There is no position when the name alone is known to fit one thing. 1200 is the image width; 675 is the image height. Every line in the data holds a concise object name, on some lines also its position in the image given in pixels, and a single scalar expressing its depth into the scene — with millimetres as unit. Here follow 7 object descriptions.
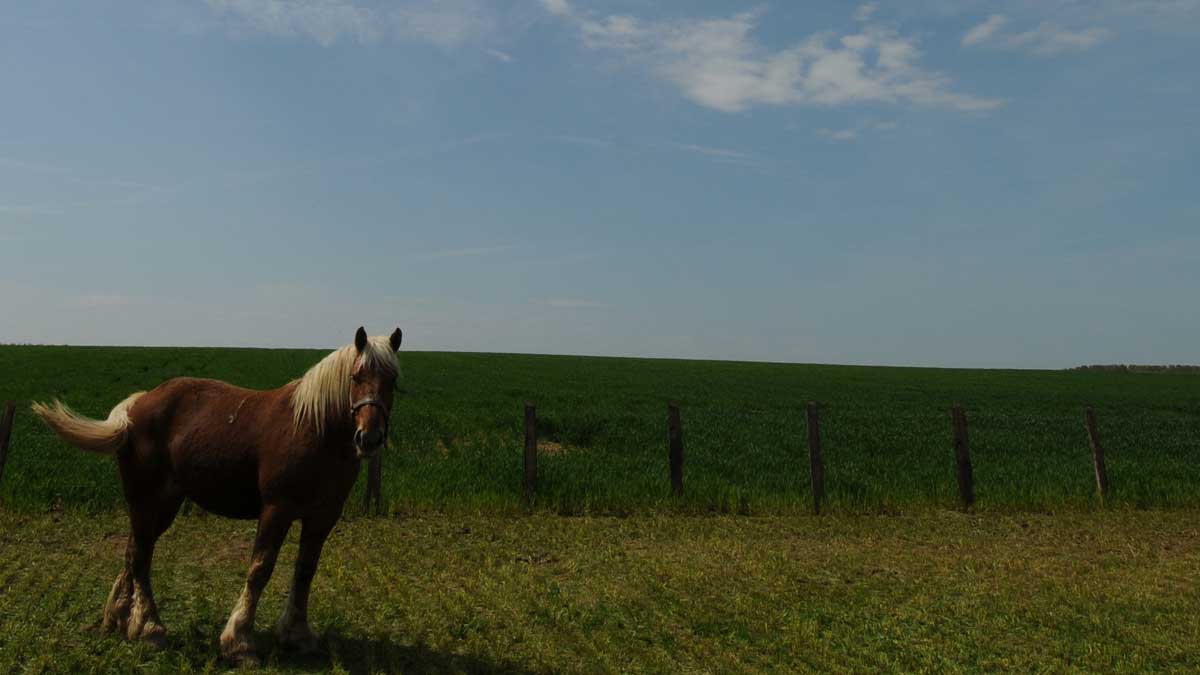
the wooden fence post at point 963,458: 14844
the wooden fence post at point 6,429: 12656
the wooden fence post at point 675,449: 14203
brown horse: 5852
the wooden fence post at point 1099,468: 15783
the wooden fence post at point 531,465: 13578
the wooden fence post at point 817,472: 14047
